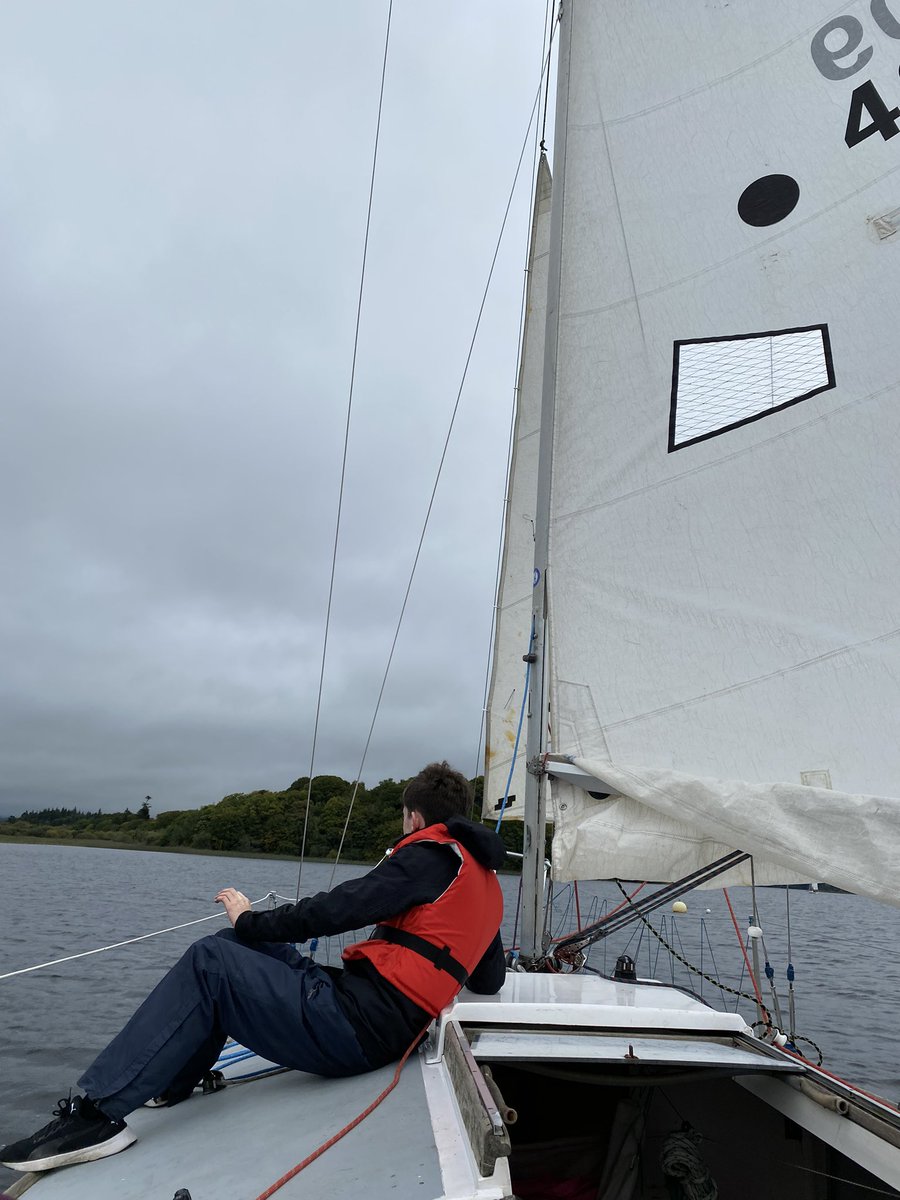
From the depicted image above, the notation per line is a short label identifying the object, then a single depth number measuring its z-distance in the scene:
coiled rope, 2.62
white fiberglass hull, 1.79
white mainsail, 3.64
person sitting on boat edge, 2.26
